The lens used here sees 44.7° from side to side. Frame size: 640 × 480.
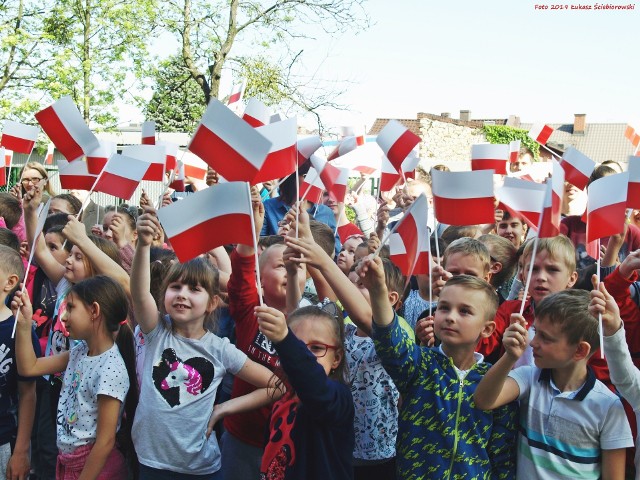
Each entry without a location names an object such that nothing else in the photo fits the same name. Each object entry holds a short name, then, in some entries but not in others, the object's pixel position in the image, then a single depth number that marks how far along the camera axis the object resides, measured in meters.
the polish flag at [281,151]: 3.51
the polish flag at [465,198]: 3.59
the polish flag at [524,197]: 3.91
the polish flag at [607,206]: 3.22
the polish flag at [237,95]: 6.95
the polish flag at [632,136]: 6.42
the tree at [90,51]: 18.89
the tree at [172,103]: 19.80
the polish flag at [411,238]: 3.25
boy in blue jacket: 2.73
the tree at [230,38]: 15.60
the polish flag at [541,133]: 7.28
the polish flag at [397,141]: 5.62
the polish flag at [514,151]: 7.78
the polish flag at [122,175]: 4.65
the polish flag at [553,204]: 3.17
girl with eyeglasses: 2.55
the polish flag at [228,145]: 2.78
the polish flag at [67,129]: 5.38
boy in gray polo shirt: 2.73
